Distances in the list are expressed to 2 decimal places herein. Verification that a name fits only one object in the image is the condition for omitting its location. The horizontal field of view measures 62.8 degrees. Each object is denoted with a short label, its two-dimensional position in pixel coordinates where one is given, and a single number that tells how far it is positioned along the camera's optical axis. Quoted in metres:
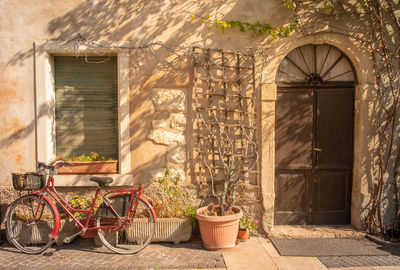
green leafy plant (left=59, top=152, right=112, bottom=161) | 5.02
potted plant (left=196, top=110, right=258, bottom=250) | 4.74
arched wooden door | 5.21
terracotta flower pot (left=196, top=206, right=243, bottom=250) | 4.39
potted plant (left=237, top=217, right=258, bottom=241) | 4.79
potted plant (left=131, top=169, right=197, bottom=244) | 4.66
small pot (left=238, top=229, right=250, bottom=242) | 4.79
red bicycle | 4.38
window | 4.87
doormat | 4.40
